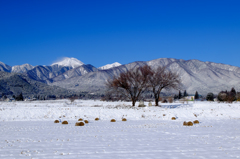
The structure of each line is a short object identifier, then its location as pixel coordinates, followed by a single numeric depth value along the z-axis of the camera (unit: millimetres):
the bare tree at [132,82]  39719
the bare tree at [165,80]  39519
